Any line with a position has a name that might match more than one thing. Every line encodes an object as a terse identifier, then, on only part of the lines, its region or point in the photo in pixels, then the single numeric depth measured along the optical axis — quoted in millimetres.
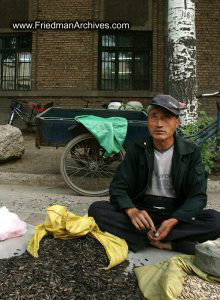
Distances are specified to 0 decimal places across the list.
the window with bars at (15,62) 13555
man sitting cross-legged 2732
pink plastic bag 3074
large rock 6922
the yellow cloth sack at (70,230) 2781
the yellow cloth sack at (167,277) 2193
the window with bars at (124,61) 13219
